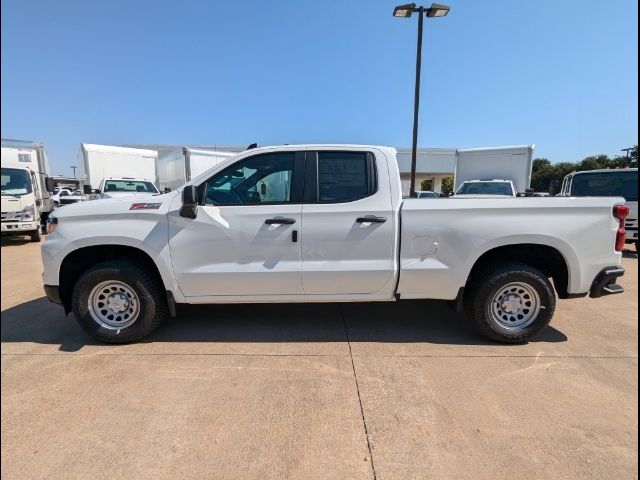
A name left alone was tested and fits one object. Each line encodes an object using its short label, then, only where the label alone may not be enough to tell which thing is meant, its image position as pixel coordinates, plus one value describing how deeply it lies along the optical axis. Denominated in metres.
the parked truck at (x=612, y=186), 9.24
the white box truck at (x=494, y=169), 13.41
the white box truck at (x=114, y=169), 12.99
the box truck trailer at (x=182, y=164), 12.99
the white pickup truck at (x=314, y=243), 3.47
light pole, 10.02
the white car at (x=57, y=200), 17.23
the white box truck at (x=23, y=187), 10.20
